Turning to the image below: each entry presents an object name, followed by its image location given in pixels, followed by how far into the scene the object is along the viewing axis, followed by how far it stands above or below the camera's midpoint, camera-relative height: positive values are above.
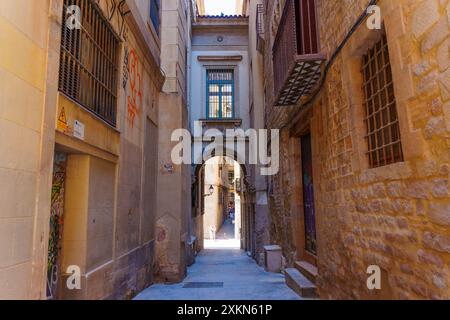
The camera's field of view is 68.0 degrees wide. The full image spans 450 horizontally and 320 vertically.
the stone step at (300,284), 5.66 -1.36
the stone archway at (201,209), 15.14 +0.02
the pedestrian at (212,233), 28.48 -2.04
